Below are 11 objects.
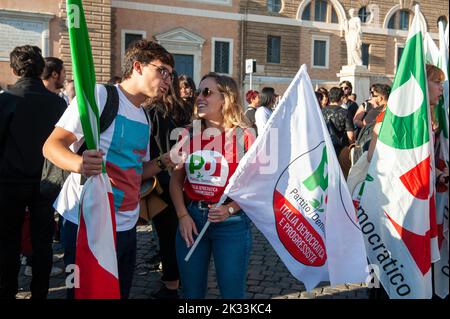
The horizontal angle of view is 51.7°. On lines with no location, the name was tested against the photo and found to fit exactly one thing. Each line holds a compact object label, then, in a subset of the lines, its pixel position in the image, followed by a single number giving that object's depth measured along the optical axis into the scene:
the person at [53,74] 4.00
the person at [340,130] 6.91
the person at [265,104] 6.25
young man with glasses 2.39
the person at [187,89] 4.26
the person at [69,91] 6.15
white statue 23.41
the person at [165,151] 3.76
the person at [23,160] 3.28
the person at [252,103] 7.16
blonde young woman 2.63
